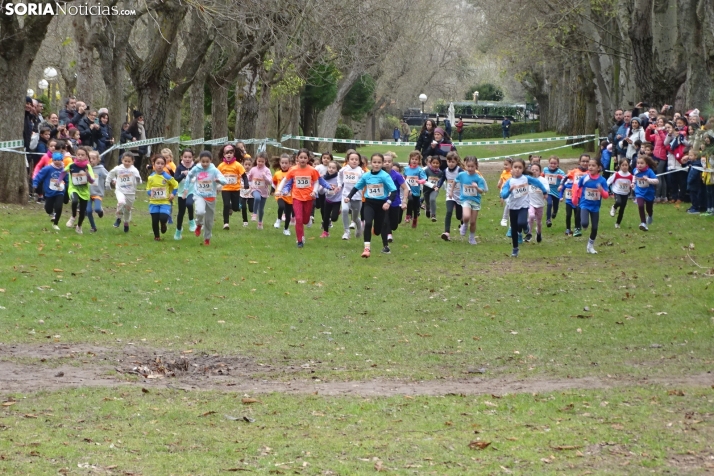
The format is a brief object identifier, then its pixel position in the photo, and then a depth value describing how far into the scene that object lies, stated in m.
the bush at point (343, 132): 64.31
